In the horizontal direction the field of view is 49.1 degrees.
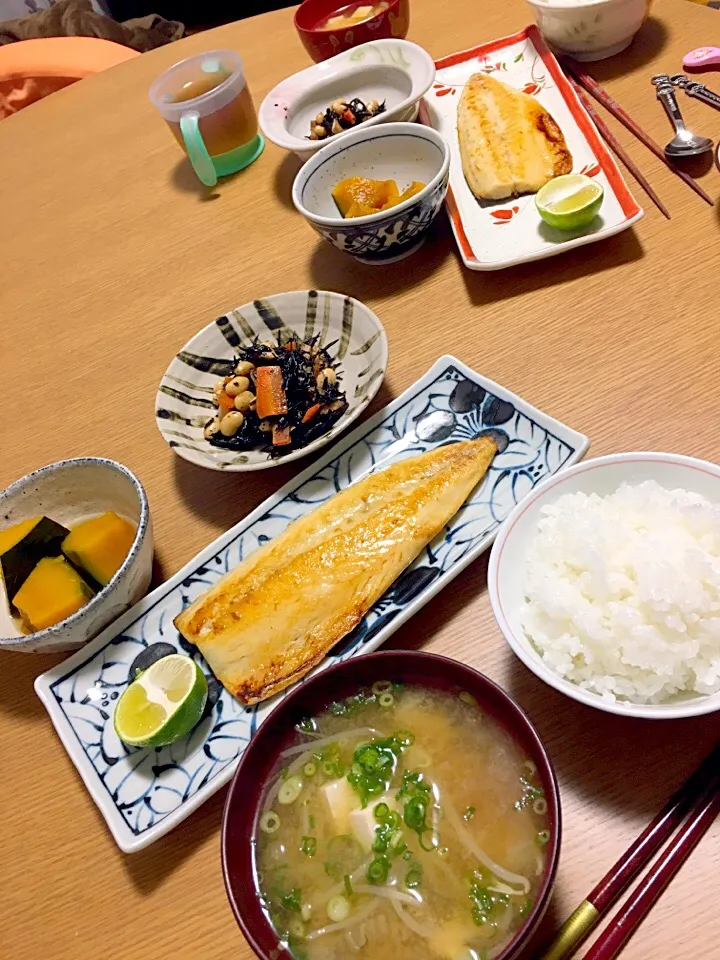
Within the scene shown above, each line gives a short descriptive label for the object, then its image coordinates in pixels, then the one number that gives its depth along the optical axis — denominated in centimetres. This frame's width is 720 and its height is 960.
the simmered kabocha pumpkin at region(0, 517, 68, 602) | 42
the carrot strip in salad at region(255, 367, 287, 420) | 48
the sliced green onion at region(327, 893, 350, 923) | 30
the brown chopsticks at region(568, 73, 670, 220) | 52
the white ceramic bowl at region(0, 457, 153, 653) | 40
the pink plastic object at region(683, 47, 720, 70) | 57
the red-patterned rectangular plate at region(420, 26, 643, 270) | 51
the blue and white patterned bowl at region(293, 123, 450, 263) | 51
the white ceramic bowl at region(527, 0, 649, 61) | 59
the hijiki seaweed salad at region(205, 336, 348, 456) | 47
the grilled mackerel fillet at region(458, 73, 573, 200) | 54
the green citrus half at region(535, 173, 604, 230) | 50
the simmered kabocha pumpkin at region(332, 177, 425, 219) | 54
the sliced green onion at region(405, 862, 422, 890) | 30
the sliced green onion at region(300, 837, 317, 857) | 31
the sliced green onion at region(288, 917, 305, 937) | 29
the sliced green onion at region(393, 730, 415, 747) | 33
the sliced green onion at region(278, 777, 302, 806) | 32
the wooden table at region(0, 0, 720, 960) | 33
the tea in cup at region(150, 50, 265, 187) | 63
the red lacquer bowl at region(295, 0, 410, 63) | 65
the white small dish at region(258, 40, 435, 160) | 62
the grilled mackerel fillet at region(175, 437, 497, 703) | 38
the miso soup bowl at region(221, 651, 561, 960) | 28
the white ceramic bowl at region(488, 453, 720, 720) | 34
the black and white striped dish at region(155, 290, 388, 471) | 46
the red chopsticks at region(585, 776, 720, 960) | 29
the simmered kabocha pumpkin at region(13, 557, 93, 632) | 41
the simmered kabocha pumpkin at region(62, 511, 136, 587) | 42
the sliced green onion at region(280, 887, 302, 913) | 30
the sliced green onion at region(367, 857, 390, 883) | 30
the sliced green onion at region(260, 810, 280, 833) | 32
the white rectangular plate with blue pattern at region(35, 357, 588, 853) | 36
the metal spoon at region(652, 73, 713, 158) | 53
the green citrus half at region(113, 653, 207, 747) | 35
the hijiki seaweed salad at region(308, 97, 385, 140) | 61
